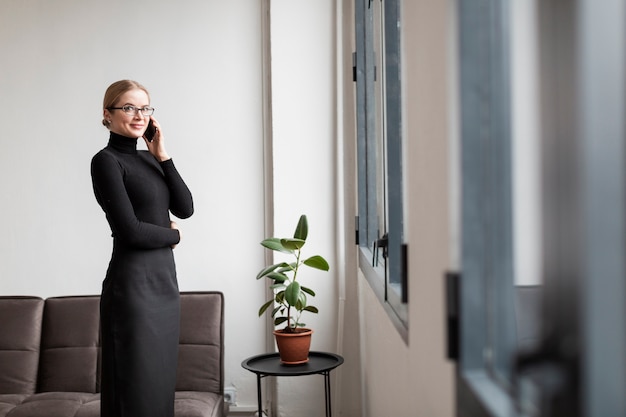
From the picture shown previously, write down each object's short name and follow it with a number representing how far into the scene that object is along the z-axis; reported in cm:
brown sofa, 370
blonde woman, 269
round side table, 341
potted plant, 351
